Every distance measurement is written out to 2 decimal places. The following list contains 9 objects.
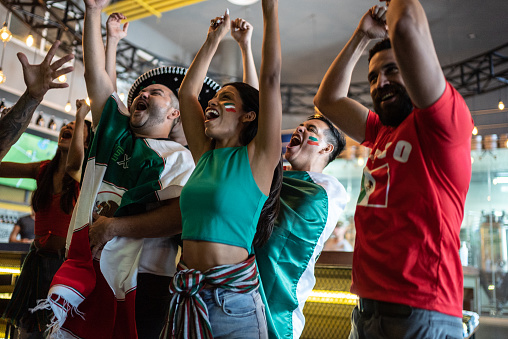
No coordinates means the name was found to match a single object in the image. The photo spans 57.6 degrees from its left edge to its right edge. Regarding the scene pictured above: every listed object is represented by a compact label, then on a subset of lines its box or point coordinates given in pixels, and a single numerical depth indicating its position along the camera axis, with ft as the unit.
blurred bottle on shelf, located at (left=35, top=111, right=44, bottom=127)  27.73
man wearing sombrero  5.30
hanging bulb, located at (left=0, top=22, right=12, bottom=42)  18.74
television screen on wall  27.66
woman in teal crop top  4.23
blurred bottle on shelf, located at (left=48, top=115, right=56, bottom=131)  28.45
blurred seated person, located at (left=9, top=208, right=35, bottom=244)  20.68
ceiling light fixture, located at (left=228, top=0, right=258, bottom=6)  23.84
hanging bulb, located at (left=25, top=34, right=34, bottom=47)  20.09
